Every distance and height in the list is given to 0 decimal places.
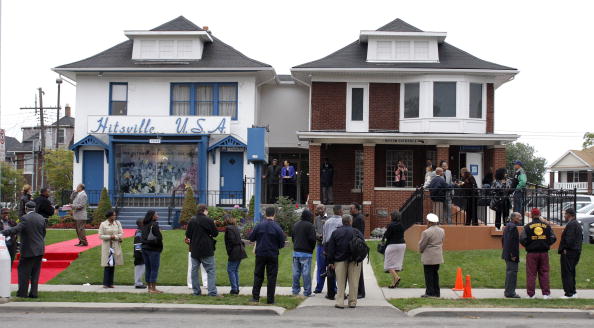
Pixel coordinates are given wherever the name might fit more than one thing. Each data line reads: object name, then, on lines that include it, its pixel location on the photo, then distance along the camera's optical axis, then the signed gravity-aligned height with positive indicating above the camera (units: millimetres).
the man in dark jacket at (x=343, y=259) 12469 -1391
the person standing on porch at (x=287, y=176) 29844 +295
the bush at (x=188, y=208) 26297 -1039
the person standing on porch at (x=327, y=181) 27953 +96
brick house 28188 +3103
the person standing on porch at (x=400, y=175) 27953 +383
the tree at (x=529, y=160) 71562 +2808
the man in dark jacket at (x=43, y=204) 17422 -639
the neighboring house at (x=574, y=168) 65812 +1891
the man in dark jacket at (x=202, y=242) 13219 -1170
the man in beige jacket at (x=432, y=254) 13398 -1350
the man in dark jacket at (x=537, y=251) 13453 -1271
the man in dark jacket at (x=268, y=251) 12570 -1261
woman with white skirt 14547 -1296
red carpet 16359 -2064
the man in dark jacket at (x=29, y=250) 13008 -1355
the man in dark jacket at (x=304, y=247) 13203 -1238
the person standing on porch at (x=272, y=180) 30484 +109
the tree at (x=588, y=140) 73562 +5147
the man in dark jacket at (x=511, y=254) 13539 -1348
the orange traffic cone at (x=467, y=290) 13438 -2062
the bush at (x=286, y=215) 23031 -1092
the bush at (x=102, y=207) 26877 -1083
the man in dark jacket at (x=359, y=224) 13797 -815
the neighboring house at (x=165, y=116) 29250 +2793
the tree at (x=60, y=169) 55656 +840
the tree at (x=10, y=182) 62162 -326
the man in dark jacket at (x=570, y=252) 13523 -1285
